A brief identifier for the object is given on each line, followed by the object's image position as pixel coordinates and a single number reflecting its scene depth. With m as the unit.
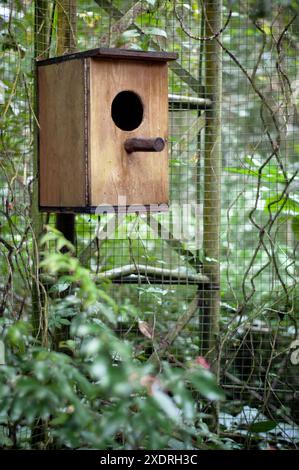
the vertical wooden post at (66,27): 3.02
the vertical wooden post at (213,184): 3.31
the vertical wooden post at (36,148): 2.97
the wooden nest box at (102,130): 2.55
